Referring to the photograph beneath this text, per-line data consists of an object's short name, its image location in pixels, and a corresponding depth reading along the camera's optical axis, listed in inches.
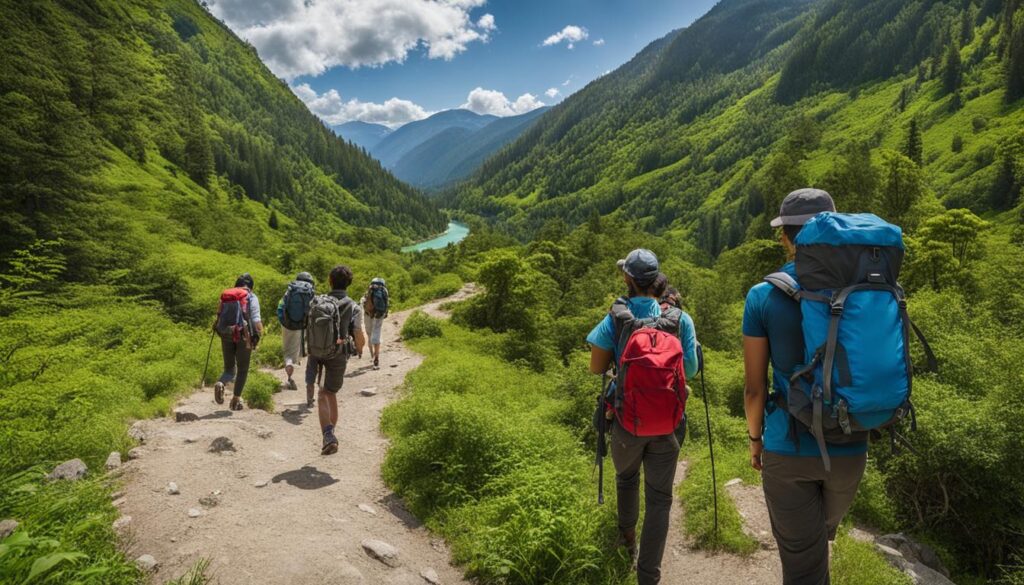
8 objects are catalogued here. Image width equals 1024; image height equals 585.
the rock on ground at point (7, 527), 166.2
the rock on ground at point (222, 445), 328.2
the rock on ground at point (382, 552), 221.9
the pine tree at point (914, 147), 2064.5
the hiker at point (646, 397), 186.2
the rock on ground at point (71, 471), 237.1
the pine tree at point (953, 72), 4783.5
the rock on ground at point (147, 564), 187.5
